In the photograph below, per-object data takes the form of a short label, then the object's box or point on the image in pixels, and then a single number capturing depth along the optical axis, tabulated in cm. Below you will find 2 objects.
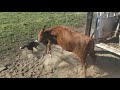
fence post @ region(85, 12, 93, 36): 720
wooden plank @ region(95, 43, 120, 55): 703
